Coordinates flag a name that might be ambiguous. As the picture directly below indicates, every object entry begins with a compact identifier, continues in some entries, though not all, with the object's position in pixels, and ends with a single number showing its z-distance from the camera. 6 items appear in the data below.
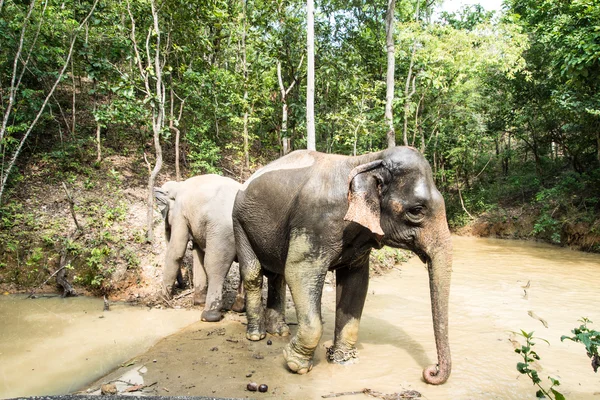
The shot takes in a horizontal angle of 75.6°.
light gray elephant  5.68
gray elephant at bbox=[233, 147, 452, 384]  3.43
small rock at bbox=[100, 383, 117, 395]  3.46
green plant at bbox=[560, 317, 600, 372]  2.25
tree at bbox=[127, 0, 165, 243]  8.09
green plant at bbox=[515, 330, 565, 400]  2.46
